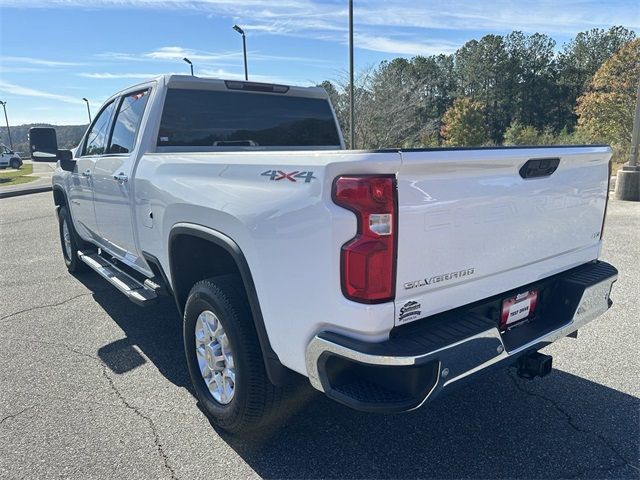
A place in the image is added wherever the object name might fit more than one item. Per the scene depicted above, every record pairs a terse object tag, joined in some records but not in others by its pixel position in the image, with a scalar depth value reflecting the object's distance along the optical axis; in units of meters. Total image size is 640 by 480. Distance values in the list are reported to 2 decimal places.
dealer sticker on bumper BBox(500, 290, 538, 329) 2.55
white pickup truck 1.97
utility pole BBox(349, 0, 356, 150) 15.21
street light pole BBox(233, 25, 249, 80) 20.88
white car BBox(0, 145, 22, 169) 43.88
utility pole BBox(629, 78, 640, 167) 10.30
